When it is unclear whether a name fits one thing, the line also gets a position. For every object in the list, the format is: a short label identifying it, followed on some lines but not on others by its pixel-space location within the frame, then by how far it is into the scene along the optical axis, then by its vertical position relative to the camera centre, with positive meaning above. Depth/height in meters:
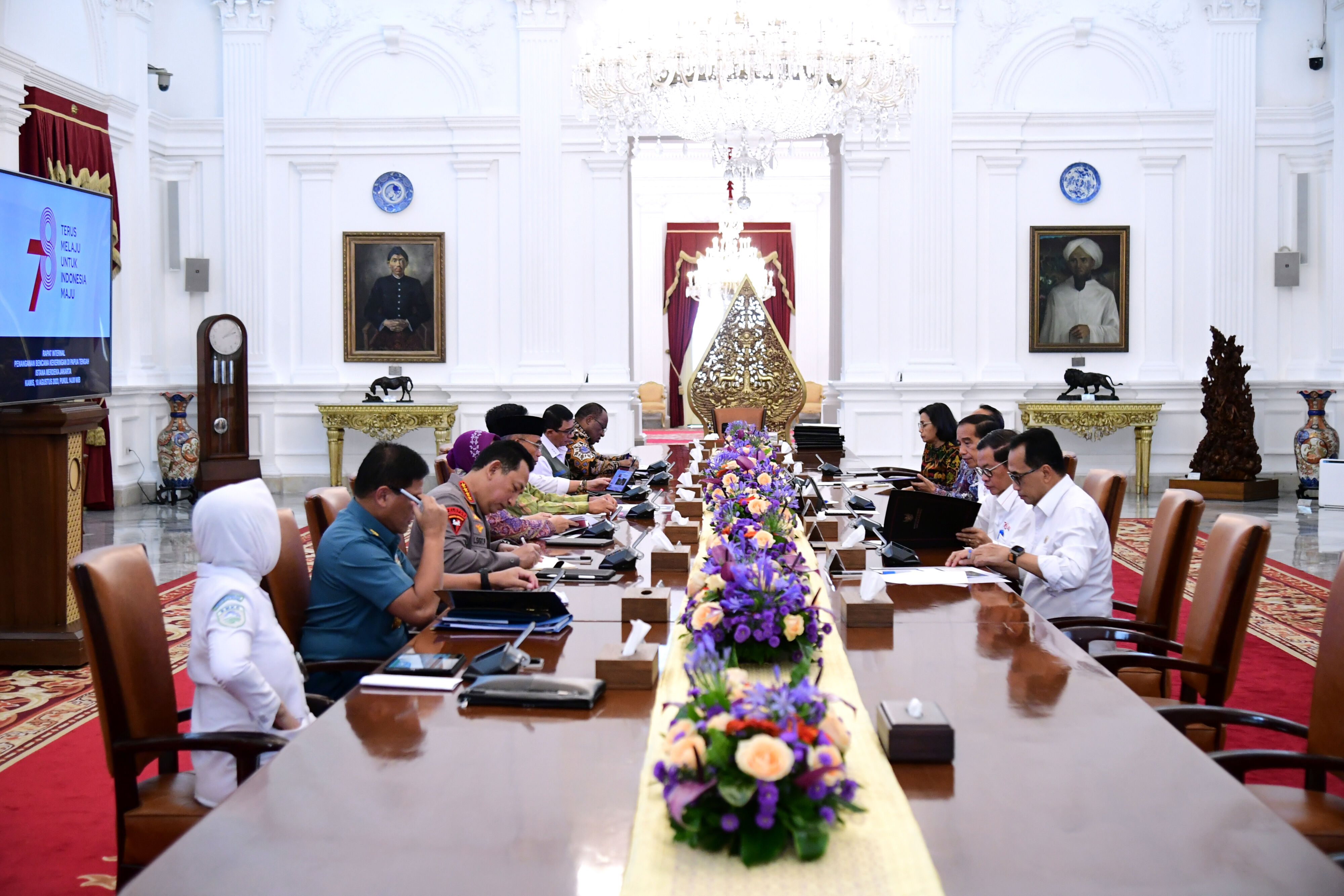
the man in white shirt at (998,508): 4.17 -0.44
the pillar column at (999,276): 11.22 +1.16
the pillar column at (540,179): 11.20 +2.09
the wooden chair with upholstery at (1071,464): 4.99 -0.32
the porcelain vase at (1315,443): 10.29 -0.44
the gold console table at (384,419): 10.84 -0.24
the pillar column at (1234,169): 10.99 +2.16
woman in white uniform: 2.38 -0.52
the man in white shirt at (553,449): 5.82 -0.34
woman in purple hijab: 4.62 -0.54
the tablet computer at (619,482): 6.19 -0.48
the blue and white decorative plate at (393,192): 11.34 +1.99
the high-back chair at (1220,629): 2.94 -0.62
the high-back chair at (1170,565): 3.57 -0.54
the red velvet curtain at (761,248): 19.27 +2.38
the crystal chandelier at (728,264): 16.78 +1.91
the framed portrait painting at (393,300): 11.33 +0.92
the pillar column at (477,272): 11.33 +1.20
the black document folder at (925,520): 4.25 -0.47
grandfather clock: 10.68 -0.08
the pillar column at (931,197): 11.10 +1.92
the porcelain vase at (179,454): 10.54 -0.55
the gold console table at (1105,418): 10.66 -0.22
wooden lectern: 4.97 -0.62
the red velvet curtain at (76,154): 8.99 +1.96
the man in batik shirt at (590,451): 7.20 -0.36
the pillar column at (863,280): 11.26 +1.12
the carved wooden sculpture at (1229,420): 10.38 -0.23
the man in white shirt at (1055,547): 3.63 -0.50
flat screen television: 5.06 +0.48
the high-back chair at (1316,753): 2.19 -0.71
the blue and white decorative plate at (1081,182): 11.17 +2.05
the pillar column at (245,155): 11.19 +2.33
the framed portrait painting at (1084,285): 11.19 +1.06
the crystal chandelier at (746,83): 6.63 +1.87
